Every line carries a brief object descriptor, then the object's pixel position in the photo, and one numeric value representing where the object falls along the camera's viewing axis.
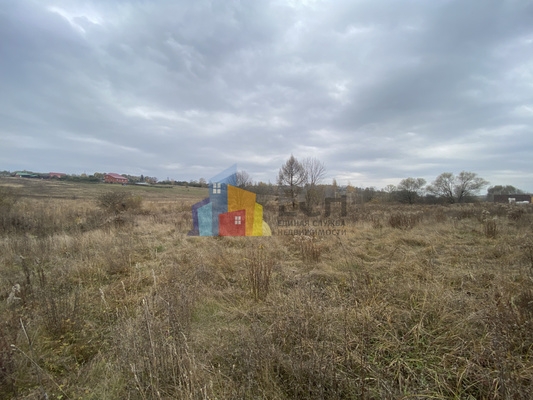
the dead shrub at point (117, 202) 14.04
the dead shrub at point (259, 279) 3.26
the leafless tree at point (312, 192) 20.51
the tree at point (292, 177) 21.69
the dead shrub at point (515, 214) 10.76
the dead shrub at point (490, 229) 7.27
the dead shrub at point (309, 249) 5.28
